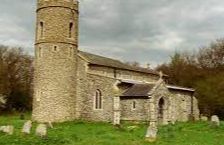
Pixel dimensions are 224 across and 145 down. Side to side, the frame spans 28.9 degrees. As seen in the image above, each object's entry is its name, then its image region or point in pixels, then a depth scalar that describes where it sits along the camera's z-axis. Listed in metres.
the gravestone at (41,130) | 25.42
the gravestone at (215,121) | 33.50
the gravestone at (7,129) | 26.78
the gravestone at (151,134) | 24.46
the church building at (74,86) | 40.69
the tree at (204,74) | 57.47
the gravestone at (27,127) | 28.03
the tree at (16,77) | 69.69
